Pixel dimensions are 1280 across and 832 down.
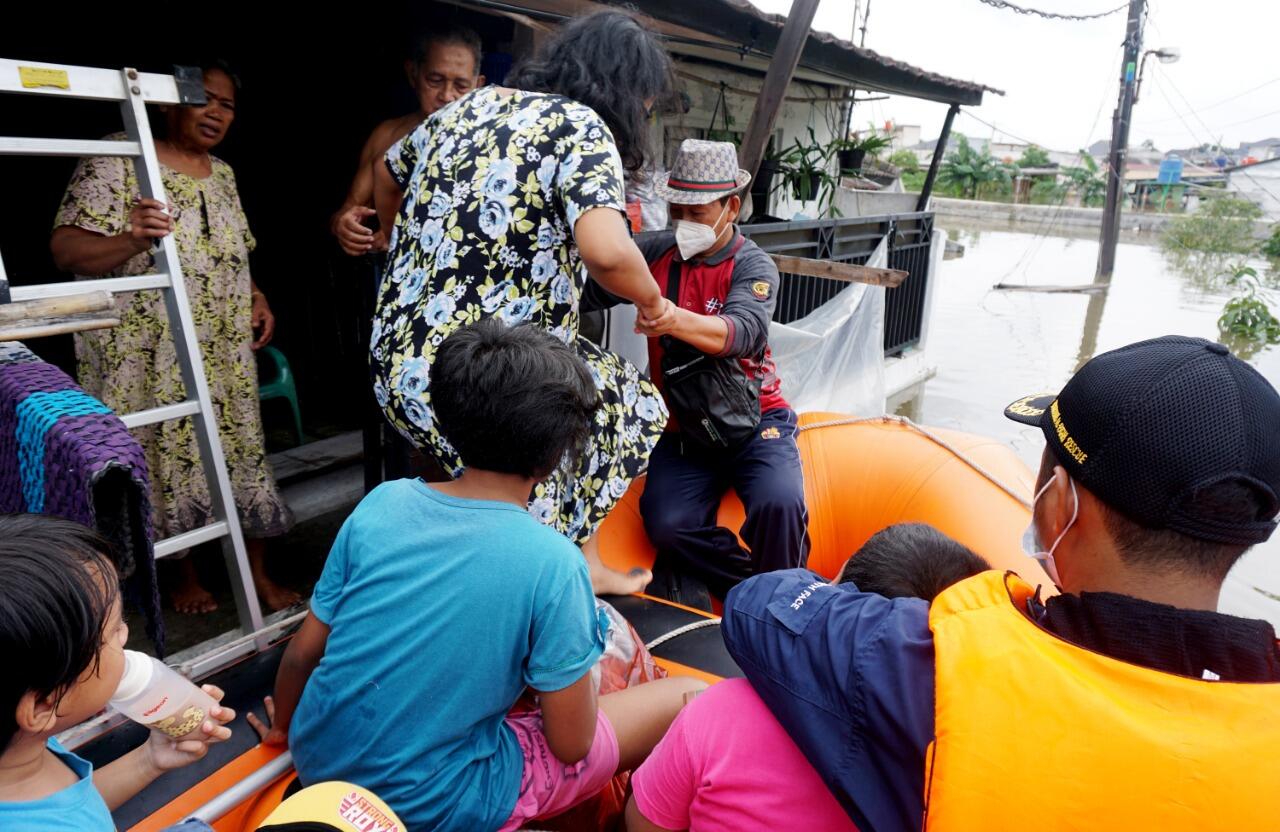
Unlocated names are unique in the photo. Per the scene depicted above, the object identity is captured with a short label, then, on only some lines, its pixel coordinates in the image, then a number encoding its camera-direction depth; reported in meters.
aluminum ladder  1.55
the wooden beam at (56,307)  1.36
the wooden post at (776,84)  3.10
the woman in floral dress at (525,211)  1.60
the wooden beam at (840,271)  3.00
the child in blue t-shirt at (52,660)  0.86
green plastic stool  3.64
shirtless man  2.35
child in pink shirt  1.10
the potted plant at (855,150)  7.62
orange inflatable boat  2.08
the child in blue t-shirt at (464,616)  1.21
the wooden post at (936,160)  6.97
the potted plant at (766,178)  6.29
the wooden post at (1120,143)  12.99
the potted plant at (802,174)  6.47
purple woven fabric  1.27
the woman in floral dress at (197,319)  2.05
